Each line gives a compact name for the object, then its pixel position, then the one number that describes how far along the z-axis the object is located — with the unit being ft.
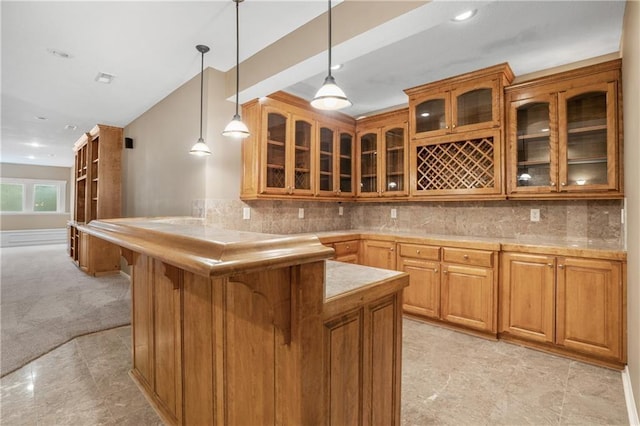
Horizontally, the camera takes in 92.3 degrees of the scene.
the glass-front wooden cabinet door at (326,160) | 12.70
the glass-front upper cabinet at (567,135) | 8.21
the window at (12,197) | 30.55
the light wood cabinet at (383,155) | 12.71
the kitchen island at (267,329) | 2.89
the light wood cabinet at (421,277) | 10.36
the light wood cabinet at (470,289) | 9.25
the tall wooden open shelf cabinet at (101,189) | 16.65
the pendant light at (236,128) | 7.73
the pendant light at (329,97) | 5.57
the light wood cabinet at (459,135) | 9.84
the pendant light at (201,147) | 9.09
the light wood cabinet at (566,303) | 7.50
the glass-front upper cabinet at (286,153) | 10.88
